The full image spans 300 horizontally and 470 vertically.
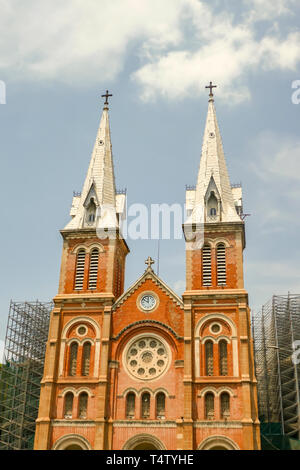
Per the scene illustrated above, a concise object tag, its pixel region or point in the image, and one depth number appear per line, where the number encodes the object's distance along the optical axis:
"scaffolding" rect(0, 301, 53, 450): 52.50
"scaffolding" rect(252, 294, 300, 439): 47.09
